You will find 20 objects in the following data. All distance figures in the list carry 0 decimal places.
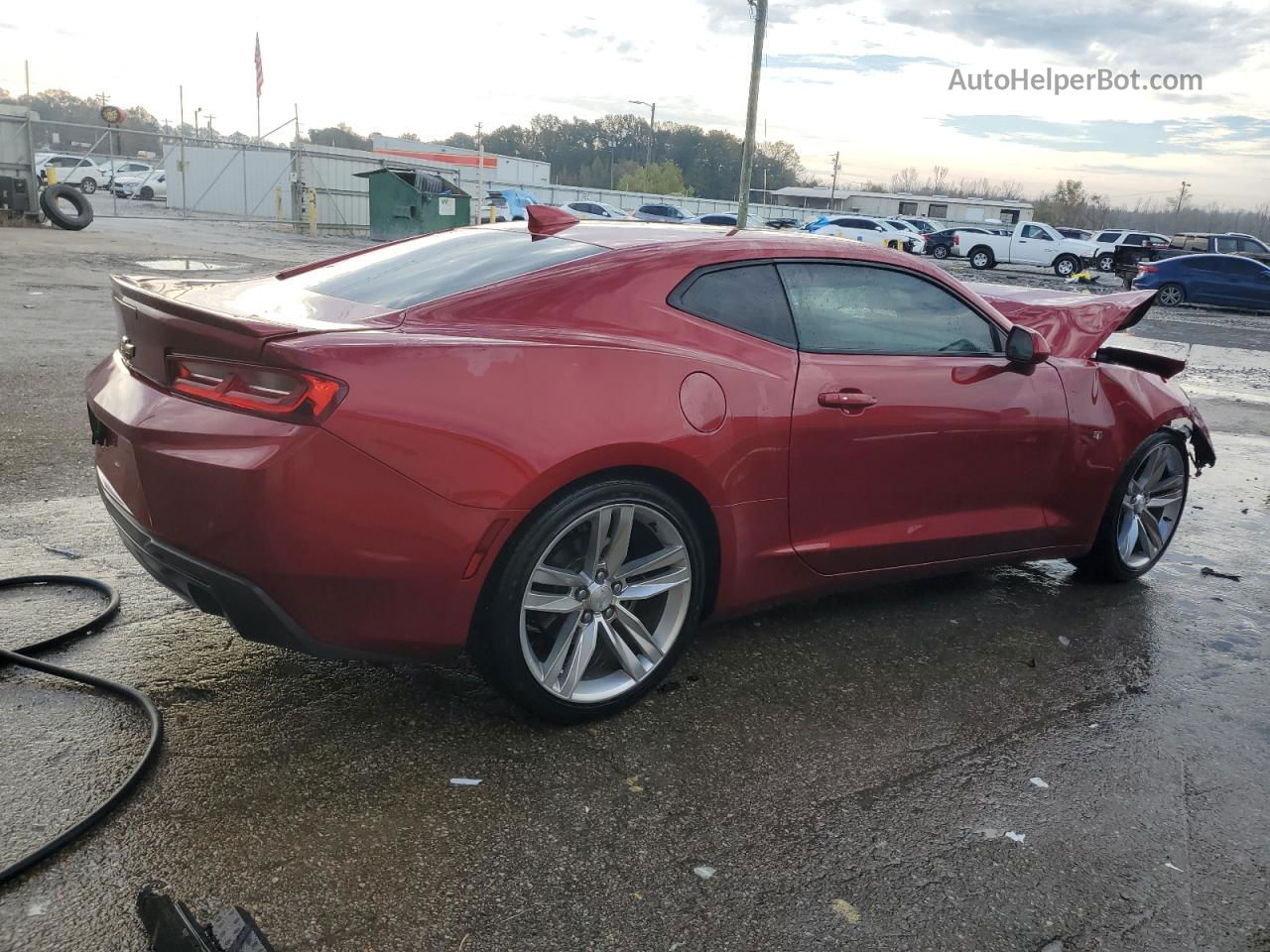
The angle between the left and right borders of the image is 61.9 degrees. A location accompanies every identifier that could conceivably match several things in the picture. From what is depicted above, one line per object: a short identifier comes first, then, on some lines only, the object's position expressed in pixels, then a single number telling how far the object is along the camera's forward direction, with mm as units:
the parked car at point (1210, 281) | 25109
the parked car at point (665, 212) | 41216
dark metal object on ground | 2131
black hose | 2447
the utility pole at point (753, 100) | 24609
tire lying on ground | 22516
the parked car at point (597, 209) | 38719
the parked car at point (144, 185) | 47781
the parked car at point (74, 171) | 42750
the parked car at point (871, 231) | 38109
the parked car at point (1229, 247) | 28728
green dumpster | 29828
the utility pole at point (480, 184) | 32094
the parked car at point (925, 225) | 49434
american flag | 37562
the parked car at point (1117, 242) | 36531
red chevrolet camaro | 2691
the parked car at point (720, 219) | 35781
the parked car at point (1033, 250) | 36188
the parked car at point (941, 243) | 39000
